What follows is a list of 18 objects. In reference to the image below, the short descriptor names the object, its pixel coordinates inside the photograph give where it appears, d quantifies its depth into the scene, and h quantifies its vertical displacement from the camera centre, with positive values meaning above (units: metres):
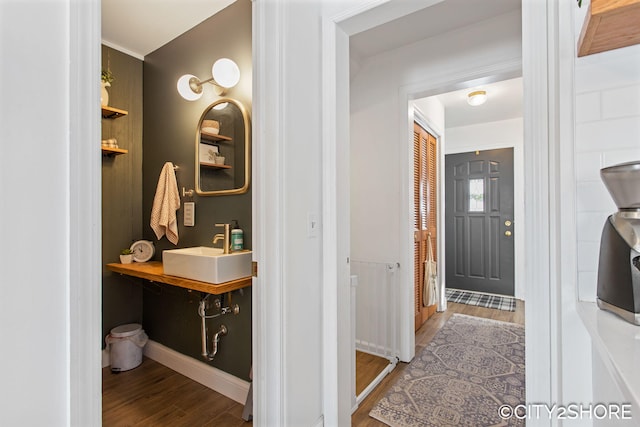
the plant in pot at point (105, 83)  2.22 +0.99
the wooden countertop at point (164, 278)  1.69 -0.39
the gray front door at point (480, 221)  4.10 -0.11
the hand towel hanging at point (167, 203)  2.27 +0.09
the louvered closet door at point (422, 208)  2.91 +0.06
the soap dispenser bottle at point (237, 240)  1.94 -0.16
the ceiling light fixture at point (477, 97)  3.09 +1.20
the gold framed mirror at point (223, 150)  1.97 +0.45
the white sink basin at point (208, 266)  1.70 -0.30
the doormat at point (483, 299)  3.78 -1.14
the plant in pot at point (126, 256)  2.37 -0.32
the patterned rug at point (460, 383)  1.72 -1.15
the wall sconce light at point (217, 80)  1.97 +0.91
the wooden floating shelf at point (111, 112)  2.24 +0.79
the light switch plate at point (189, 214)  2.23 +0.01
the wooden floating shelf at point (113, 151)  2.28 +0.50
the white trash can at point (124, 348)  2.27 -1.00
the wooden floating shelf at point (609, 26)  0.69 +0.47
